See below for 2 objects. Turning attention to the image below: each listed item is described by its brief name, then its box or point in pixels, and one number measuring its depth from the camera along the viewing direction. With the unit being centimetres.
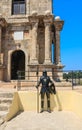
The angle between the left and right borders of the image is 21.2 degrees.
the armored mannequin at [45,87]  936
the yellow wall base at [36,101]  965
